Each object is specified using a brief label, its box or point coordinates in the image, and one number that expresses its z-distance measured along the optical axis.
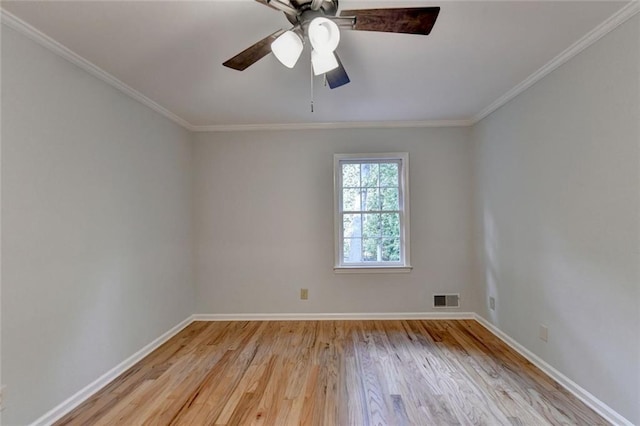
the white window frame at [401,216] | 3.70
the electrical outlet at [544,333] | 2.41
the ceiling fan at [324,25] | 1.33
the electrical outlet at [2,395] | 1.63
